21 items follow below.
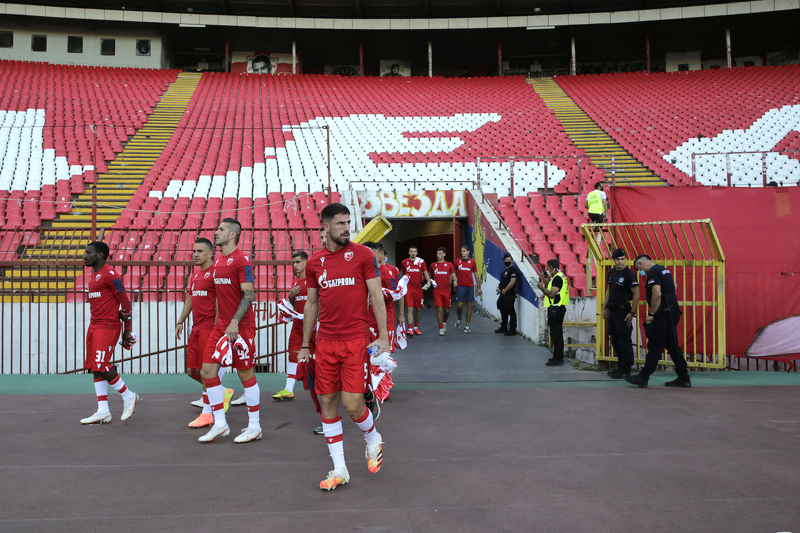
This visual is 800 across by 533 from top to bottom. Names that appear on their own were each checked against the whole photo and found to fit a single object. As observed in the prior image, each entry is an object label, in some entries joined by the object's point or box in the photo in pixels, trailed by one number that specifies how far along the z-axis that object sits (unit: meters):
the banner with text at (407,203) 15.20
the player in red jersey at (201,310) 5.33
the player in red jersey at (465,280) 11.63
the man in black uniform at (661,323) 6.81
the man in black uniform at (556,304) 8.38
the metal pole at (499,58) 29.53
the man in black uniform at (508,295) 10.68
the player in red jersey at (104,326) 5.50
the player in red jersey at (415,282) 11.34
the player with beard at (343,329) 3.84
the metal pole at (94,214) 9.21
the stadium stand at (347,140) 15.48
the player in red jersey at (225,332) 4.89
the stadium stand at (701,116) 16.73
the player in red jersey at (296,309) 6.11
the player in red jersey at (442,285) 11.24
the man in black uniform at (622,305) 7.22
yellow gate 7.64
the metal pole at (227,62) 29.55
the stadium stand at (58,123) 14.59
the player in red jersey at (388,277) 6.44
